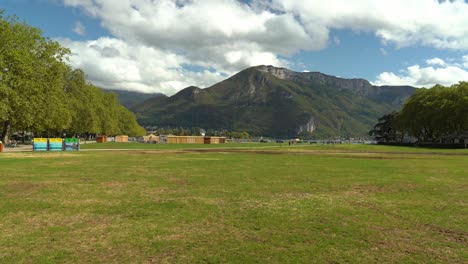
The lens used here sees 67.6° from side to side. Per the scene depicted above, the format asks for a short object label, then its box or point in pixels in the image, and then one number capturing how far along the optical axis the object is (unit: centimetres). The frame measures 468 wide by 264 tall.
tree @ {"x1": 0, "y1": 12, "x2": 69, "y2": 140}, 4269
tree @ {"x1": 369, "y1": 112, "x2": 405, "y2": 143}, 13277
